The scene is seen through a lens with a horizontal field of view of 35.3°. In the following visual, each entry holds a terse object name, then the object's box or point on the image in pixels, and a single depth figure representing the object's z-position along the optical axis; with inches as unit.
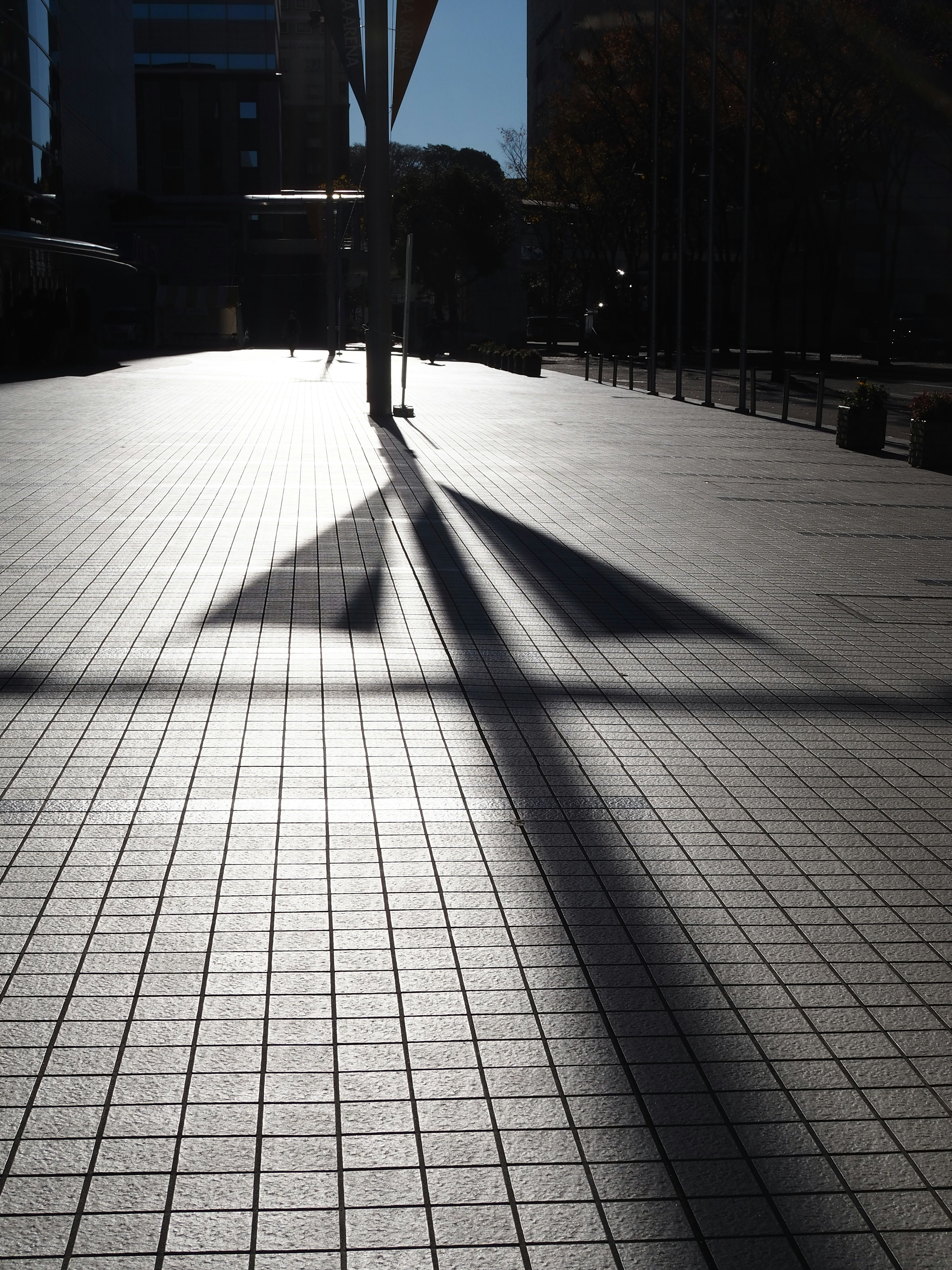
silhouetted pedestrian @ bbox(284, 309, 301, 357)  2172.7
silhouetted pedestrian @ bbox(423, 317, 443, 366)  2258.9
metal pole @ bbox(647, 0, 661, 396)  1398.9
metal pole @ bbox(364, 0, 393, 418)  848.9
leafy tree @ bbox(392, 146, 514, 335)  3132.4
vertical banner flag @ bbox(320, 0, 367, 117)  853.2
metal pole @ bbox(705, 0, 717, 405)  1177.4
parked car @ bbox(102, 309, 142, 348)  2285.9
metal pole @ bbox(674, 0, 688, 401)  1285.7
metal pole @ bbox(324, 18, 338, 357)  2135.8
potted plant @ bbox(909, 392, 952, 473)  709.3
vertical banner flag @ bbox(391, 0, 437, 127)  768.3
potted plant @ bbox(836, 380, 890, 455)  802.2
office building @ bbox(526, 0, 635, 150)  3518.7
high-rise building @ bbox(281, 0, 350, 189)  5027.1
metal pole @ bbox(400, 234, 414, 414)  788.0
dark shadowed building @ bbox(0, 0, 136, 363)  1513.3
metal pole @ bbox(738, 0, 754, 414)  1141.1
